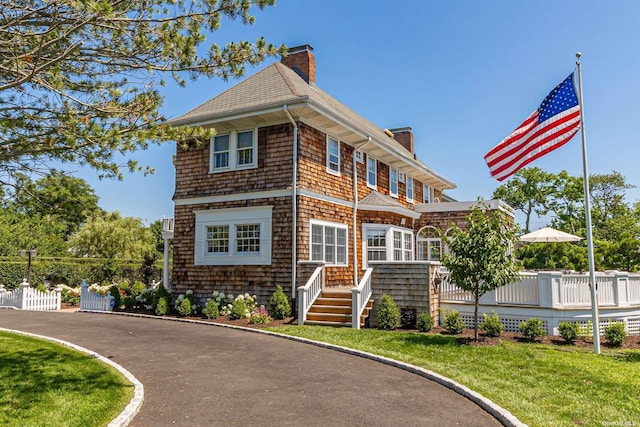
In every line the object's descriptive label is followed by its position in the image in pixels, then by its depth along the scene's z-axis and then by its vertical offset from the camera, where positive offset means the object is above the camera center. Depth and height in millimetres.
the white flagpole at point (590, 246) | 10117 +463
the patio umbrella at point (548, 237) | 17766 +1172
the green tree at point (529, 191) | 45594 +7518
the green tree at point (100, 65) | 5973 +2898
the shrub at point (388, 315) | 12602 -1302
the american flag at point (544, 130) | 10633 +3203
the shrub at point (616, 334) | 11086 -1593
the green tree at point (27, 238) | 31292 +1960
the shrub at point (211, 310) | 14336 -1370
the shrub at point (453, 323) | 11906 -1436
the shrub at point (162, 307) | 15367 -1362
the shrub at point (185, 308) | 14992 -1351
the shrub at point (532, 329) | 11344 -1515
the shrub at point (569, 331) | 11148 -1519
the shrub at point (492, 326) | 11570 -1467
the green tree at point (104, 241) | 35406 +1873
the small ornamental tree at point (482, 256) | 10609 +249
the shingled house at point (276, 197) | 14688 +2337
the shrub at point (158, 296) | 15828 -1022
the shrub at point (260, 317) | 13219 -1453
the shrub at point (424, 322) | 12320 -1458
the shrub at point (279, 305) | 13711 -1151
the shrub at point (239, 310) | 13862 -1303
